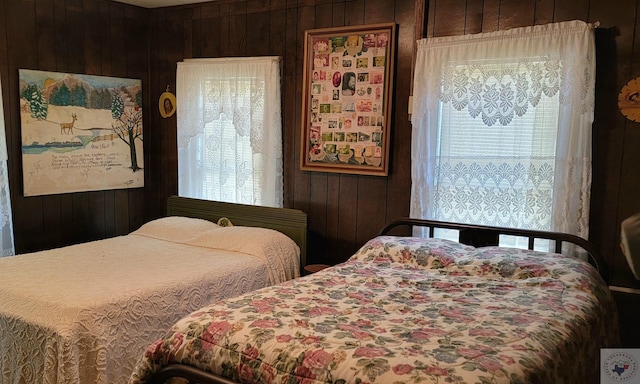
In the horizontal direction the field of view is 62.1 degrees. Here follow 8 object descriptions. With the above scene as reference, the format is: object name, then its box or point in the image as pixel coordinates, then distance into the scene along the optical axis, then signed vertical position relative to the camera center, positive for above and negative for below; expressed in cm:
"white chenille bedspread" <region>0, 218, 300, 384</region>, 234 -81
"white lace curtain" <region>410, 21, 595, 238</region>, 285 +7
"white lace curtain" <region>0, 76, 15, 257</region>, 358 -51
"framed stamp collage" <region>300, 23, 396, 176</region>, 352 +25
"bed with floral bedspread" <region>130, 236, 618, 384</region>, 161 -68
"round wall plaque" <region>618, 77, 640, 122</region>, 276 +22
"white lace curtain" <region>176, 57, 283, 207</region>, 398 +2
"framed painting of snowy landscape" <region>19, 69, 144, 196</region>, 384 -3
